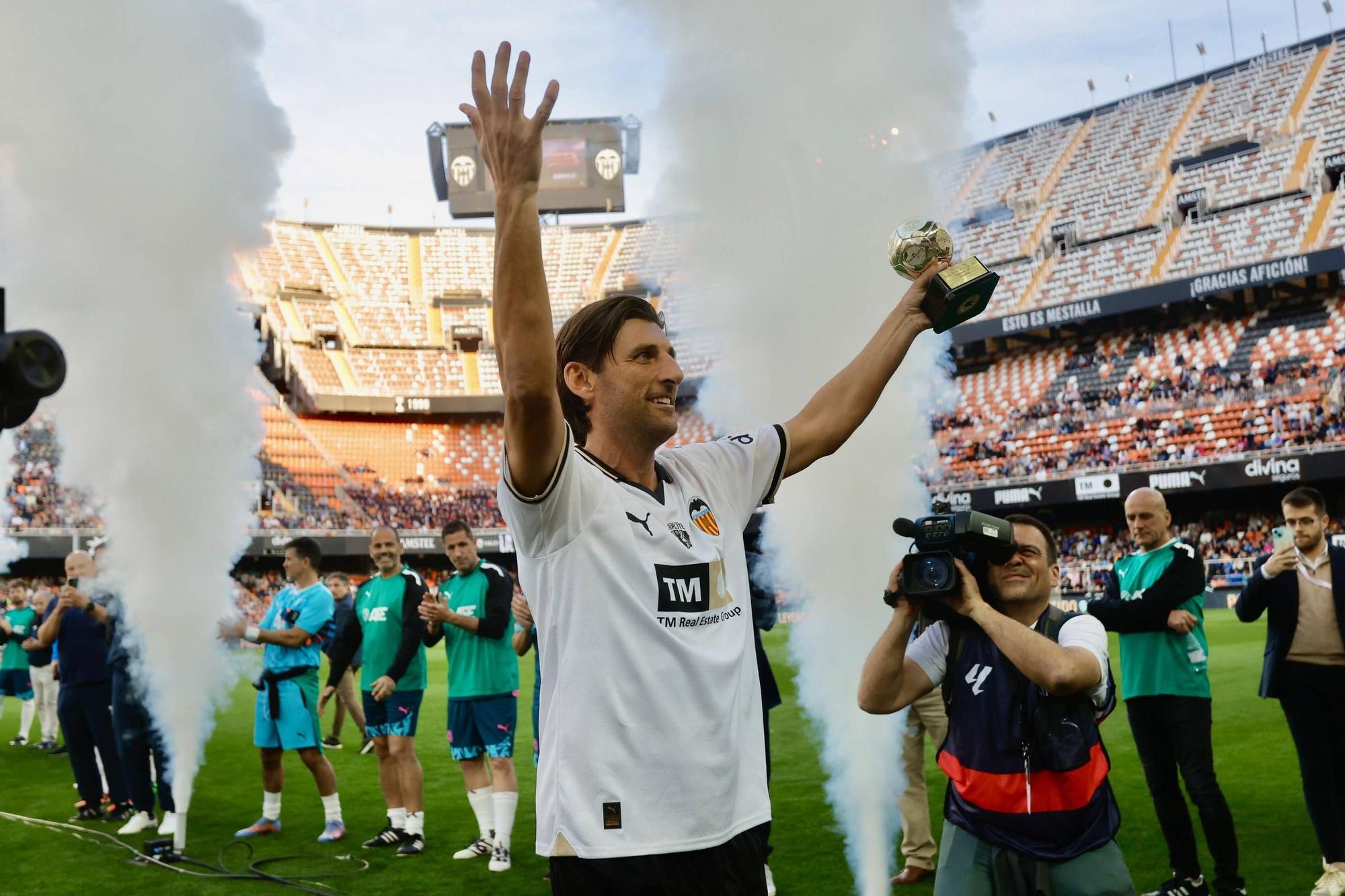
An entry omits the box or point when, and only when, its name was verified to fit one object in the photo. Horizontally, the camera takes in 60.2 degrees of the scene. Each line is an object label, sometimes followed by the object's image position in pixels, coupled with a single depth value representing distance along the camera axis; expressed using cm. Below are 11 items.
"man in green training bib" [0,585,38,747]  1442
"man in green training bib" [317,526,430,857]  773
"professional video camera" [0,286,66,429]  220
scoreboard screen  4969
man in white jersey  197
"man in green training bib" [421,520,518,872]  733
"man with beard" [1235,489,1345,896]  566
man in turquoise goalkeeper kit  818
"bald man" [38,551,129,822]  951
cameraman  311
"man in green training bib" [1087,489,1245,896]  556
